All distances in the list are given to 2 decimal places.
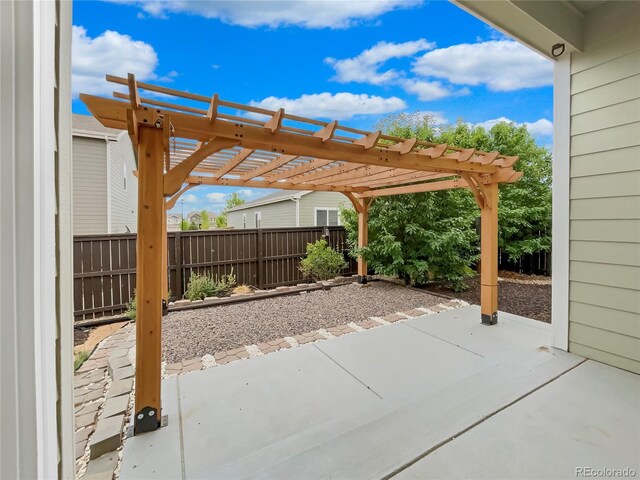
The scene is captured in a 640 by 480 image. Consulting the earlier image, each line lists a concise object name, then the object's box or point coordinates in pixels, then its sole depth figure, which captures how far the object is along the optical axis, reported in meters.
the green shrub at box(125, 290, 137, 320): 4.47
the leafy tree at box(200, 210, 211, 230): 21.21
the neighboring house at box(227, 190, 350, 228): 11.67
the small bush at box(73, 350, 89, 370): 3.05
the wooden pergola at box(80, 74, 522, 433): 2.02
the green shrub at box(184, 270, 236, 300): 5.39
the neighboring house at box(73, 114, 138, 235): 7.04
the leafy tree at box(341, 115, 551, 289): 6.12
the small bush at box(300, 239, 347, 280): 6.98
